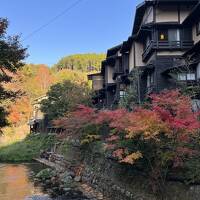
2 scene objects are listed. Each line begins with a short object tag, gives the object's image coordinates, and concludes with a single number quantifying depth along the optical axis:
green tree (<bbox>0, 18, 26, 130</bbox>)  16.68
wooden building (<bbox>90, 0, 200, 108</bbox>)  33.03
